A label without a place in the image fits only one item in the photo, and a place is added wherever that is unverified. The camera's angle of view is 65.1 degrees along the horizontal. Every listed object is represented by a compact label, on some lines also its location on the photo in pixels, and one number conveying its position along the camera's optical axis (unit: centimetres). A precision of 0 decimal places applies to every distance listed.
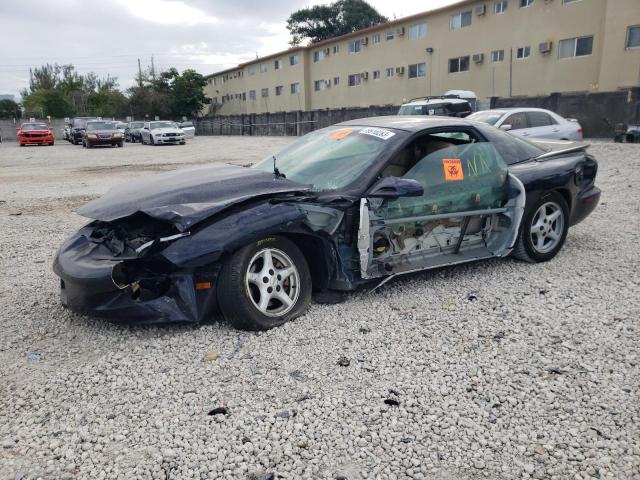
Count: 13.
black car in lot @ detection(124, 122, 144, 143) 3500
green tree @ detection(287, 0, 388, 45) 5788
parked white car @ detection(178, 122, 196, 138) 3778
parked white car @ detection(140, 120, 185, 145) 2997
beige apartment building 2248
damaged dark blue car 322
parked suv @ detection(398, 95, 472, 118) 1641
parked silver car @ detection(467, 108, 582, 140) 1195
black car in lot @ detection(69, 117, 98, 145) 3366
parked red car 3319
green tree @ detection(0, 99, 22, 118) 6475
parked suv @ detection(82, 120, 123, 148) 2739
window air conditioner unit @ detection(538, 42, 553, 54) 2477
